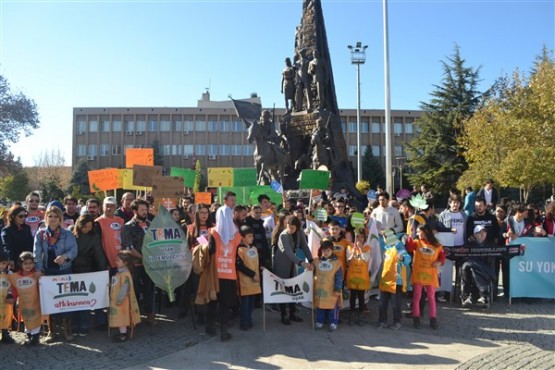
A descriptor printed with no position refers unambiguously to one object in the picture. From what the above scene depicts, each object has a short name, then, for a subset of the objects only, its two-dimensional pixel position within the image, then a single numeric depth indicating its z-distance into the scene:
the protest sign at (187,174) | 11.98
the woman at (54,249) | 6.63
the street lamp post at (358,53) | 40.34
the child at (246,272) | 7.05
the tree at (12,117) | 29.86
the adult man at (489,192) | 11.68
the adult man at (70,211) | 8.51
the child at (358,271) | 7.55
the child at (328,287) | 7.06
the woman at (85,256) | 6.90
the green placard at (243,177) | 13.38
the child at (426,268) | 7.21
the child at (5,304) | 6.44
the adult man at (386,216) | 9.02
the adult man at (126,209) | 7.91
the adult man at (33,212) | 8.60
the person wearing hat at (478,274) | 8.52
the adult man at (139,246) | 7.08
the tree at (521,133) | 21.10
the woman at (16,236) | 6.92
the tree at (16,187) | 41.26
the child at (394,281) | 7.18
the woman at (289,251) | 7.40
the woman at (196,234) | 7.36
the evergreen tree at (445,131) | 38.56
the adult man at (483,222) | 9.13
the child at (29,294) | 6.46
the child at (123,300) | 6.64
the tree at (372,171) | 54.94
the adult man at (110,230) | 7.20
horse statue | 20.47
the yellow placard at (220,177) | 13.33
